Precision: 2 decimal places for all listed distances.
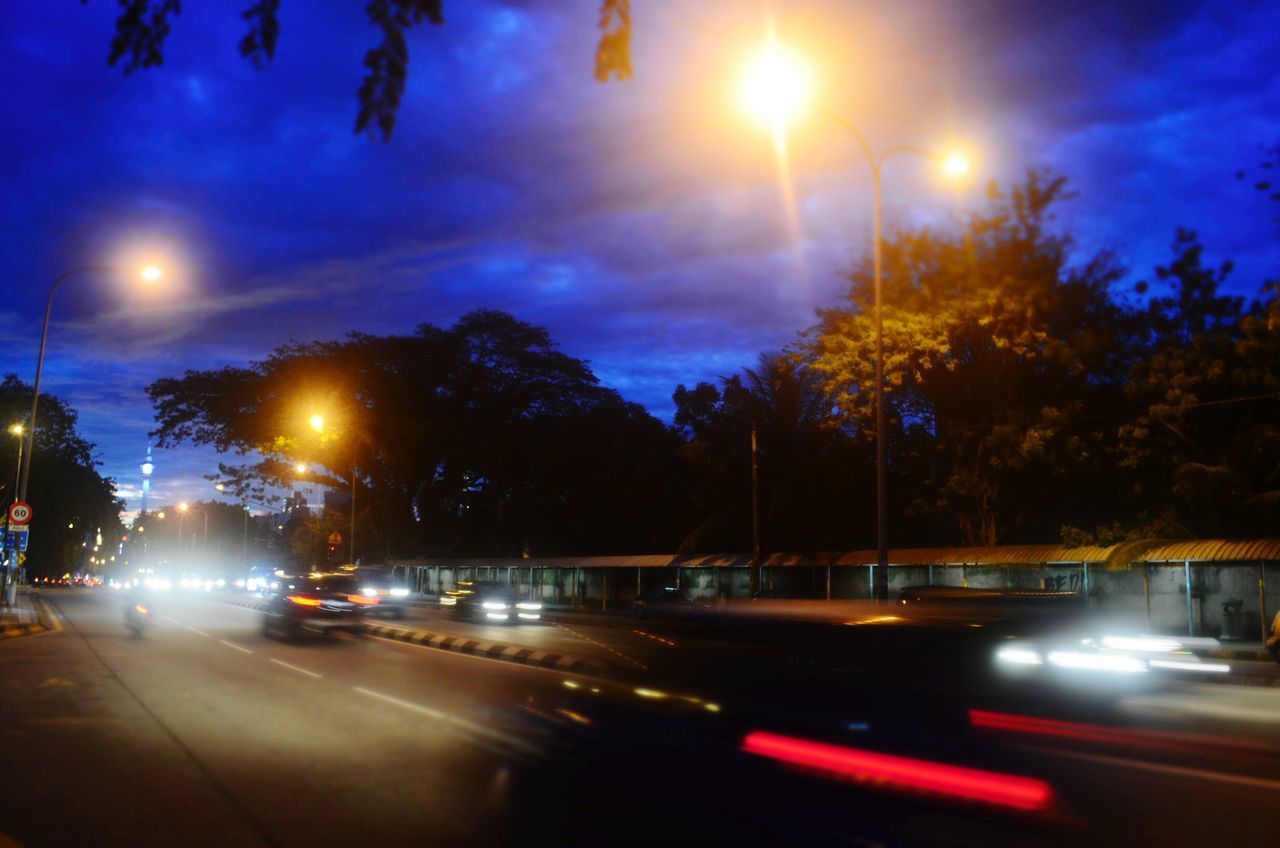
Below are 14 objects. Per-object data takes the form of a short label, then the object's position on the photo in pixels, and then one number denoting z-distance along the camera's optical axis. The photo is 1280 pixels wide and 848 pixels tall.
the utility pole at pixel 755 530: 35.84
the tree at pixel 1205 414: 26.03
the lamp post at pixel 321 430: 50.31
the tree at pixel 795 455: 35.81
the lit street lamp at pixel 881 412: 20.16
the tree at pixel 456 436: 54.72
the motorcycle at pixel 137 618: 26.12
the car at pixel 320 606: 29.03
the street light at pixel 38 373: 32.97
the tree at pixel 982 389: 23.88
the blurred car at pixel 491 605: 35.00
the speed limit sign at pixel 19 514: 29.05
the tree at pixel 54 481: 72.94
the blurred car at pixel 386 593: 38.69
